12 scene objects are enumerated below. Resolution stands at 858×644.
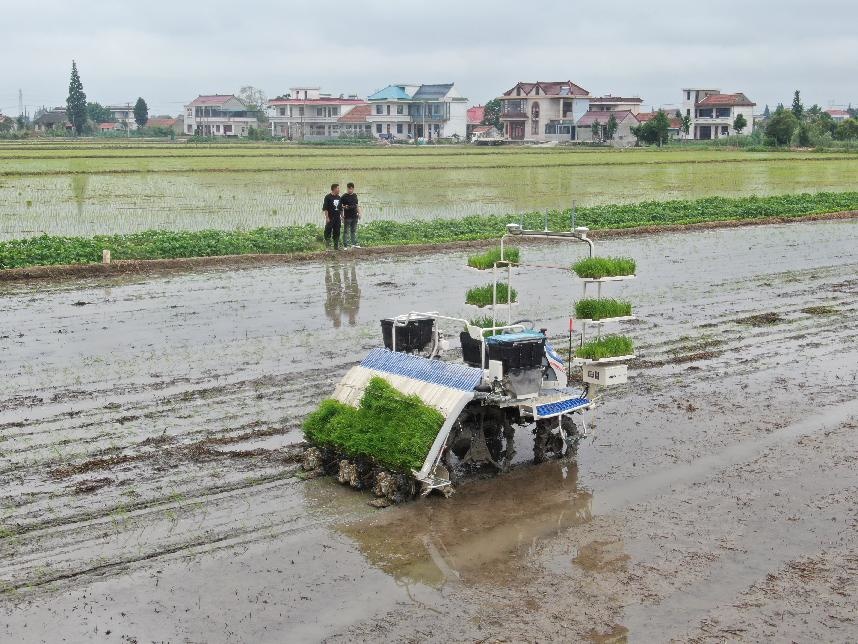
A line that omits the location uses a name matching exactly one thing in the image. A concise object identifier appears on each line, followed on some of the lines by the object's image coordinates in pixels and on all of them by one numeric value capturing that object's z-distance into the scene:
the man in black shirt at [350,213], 24.81
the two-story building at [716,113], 121.75
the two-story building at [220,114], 135.62
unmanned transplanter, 9.70
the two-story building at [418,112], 120.25
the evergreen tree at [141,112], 159.38
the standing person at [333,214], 24.56
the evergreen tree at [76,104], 117.69
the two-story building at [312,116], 124.88
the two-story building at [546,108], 115.25
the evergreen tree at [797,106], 120.00
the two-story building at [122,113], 169.65
